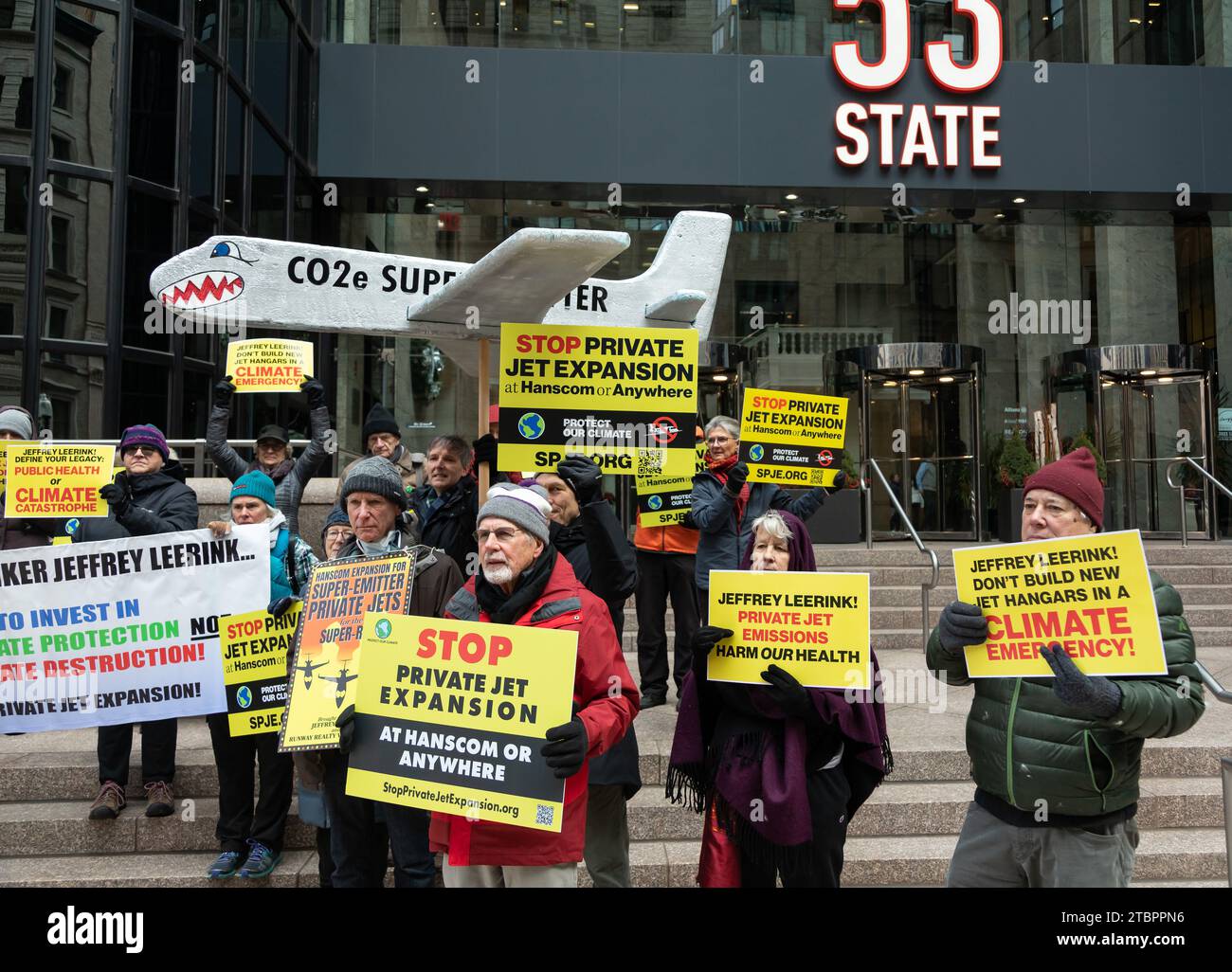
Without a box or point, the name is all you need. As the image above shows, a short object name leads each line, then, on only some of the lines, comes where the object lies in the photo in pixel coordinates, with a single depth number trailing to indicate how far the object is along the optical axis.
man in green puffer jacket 2.84
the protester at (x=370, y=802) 3.68
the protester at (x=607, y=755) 3.80
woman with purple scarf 3.33
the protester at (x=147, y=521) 5.12
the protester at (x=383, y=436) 6.88
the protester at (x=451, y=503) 5.04
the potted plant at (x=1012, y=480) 13.33
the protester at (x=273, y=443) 5.58
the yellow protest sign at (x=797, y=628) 3.38
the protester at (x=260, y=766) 4.71
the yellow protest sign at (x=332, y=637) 3.55
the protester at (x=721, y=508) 6.19
